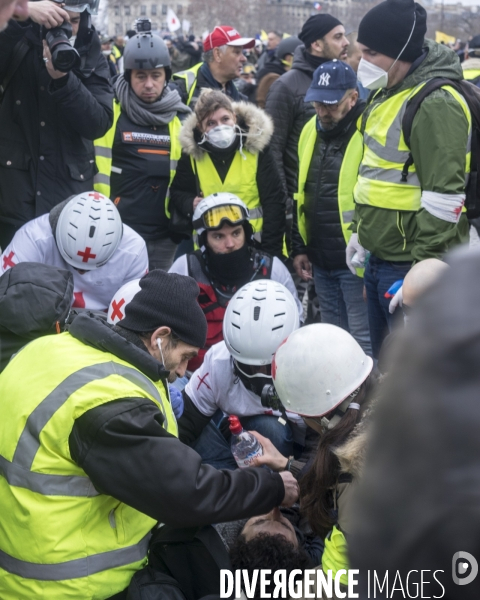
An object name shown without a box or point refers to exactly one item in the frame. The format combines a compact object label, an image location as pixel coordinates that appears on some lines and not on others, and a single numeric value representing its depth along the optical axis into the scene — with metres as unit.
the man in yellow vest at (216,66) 6.26
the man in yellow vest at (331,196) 4.69
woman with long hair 2.68
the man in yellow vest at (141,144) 5.37
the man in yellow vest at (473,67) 6.73
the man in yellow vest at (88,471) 2.46
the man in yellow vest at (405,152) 3.55
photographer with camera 4.58
